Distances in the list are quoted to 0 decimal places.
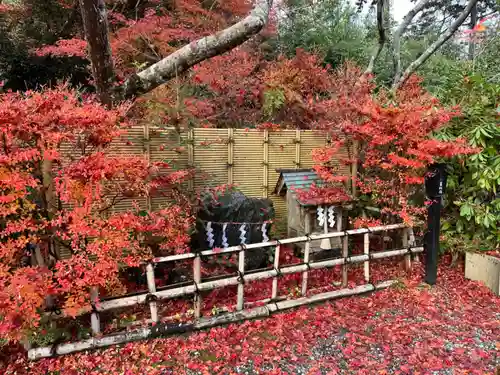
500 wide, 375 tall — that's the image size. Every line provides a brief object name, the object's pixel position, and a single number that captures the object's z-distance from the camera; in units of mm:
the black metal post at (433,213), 4782
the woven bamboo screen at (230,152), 5359
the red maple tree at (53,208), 2918
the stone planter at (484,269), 5012
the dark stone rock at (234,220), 4996
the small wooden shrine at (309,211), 5344
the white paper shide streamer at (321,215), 5340
